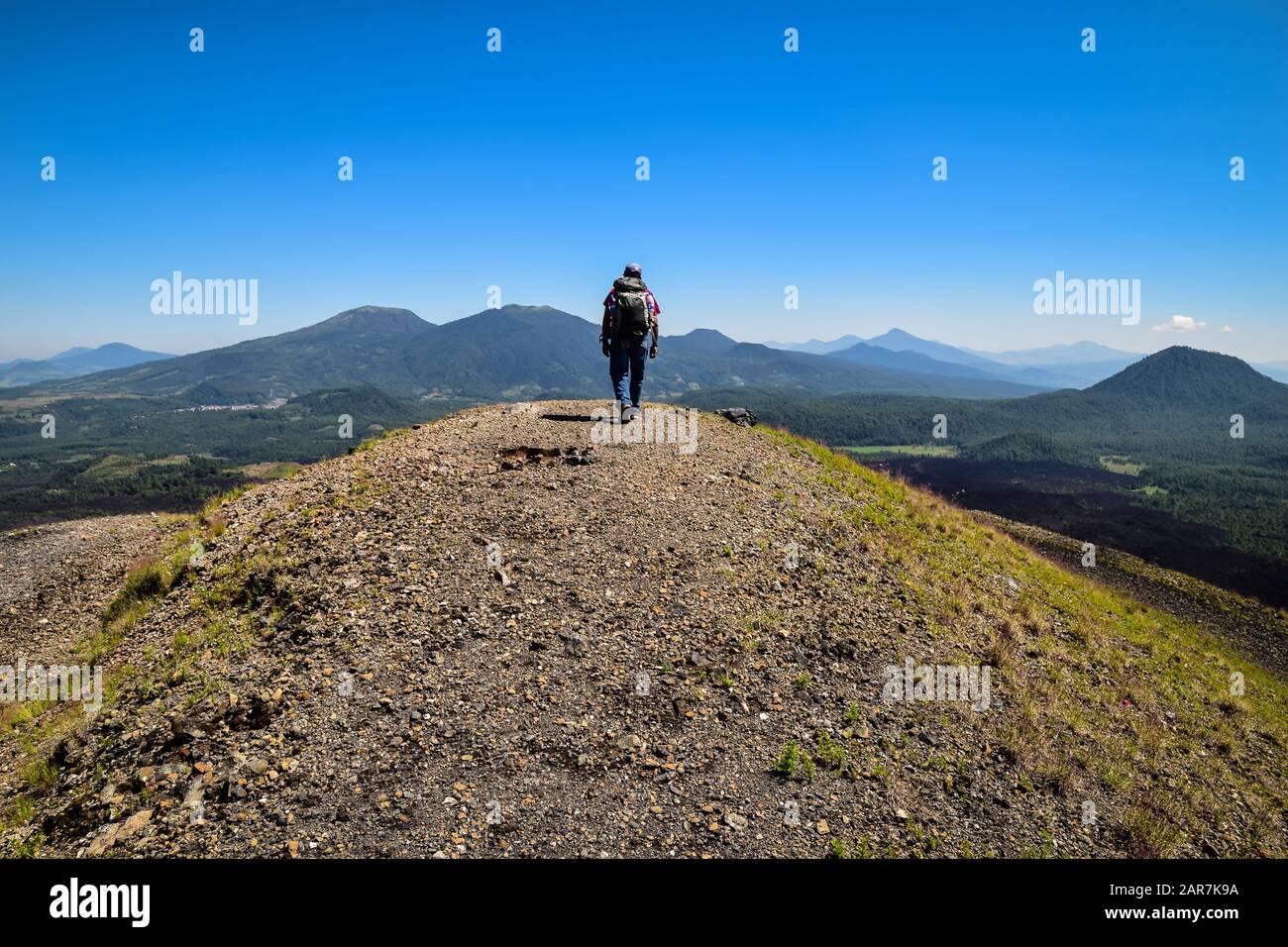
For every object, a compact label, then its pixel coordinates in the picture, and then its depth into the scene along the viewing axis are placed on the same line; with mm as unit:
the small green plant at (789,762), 7375
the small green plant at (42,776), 6660
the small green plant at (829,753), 7785
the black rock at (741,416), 22547
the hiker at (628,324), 15539
